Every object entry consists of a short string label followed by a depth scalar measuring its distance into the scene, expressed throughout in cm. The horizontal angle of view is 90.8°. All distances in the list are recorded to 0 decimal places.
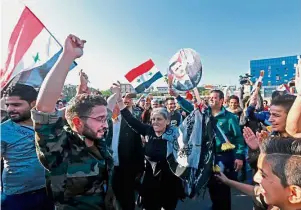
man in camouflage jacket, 70
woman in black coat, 167
